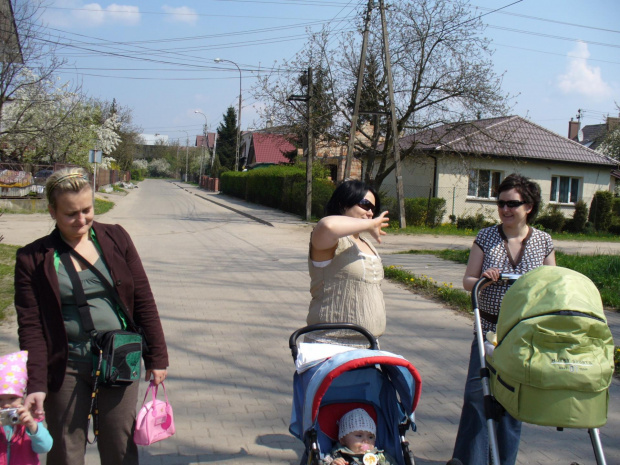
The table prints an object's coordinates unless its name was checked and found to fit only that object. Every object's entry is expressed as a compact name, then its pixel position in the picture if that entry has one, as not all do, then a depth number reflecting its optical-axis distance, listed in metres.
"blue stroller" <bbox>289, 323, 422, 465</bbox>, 2.68
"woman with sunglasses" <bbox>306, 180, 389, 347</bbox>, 3.04
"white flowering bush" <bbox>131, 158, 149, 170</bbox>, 114.94
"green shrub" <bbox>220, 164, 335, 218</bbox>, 26.05
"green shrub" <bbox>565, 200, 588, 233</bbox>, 25.98
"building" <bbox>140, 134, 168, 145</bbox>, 139.65
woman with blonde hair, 2.54
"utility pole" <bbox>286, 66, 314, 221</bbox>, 22.47
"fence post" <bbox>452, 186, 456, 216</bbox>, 25.67
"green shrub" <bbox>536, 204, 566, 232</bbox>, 25.55
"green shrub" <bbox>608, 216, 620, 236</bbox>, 27.03
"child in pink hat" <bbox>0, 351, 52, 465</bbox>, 2.42
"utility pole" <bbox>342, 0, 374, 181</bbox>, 19.84
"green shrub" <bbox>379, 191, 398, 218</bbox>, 23.31
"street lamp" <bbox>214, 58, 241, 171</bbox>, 49.33
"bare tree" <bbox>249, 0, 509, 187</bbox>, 21.00
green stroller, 2.34
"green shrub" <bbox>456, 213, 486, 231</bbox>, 24.25
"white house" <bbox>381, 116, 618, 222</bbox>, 22.83
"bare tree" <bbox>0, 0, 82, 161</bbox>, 16.16
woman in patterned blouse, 3.32
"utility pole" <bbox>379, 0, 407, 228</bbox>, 19.56
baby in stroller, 2.67
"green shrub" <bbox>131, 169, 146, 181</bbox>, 98.44
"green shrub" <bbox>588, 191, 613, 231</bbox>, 26.77
